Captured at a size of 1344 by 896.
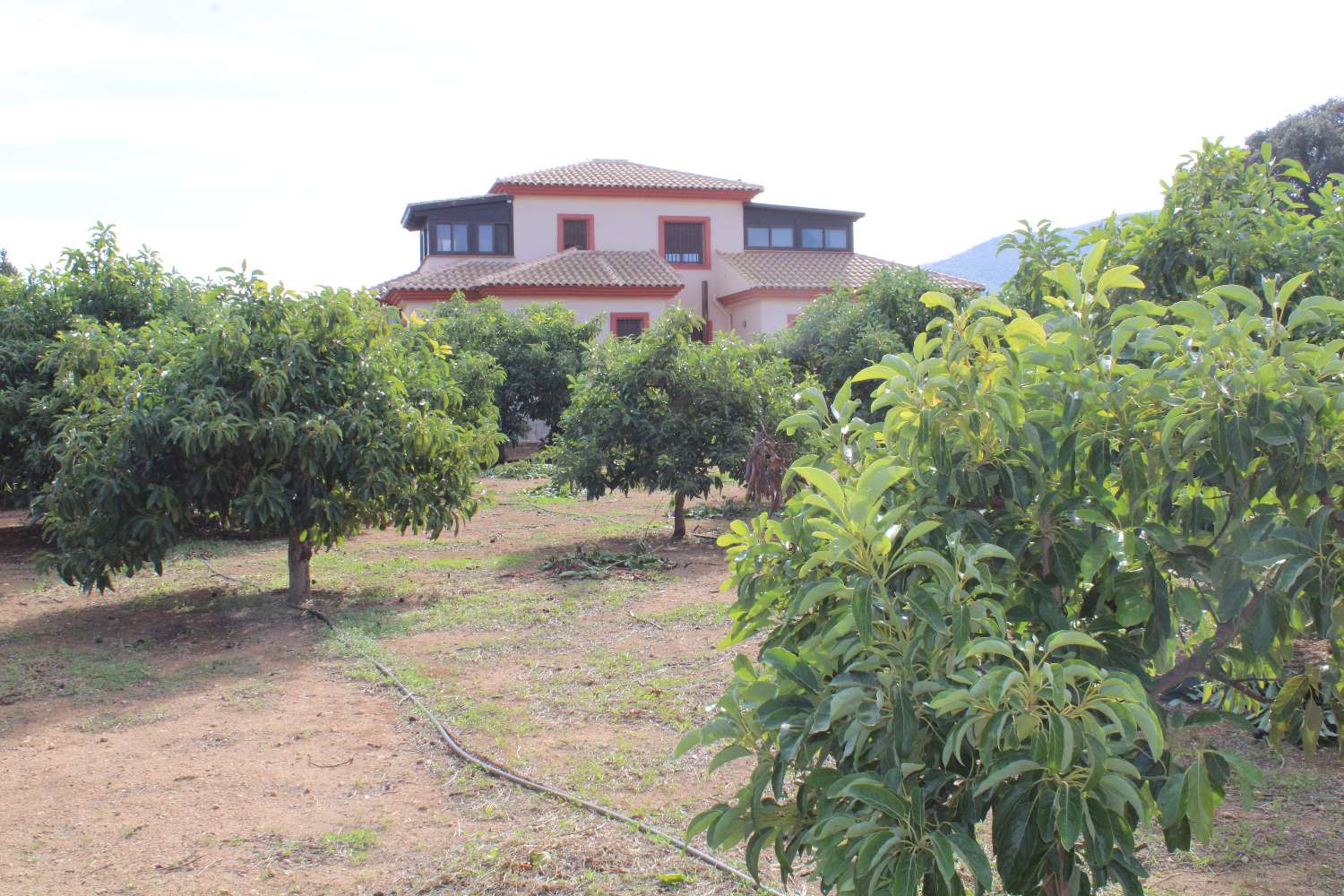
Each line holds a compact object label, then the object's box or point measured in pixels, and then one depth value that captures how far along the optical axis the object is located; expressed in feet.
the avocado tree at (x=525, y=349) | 76.07
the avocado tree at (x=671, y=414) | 37.32
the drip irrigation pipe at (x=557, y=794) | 12.58
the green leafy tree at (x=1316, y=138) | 101.50
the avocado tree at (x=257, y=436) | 24.64
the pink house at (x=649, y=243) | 95.20
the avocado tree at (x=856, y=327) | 49.96
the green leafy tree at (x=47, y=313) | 37.83
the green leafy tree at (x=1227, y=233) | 16.30
